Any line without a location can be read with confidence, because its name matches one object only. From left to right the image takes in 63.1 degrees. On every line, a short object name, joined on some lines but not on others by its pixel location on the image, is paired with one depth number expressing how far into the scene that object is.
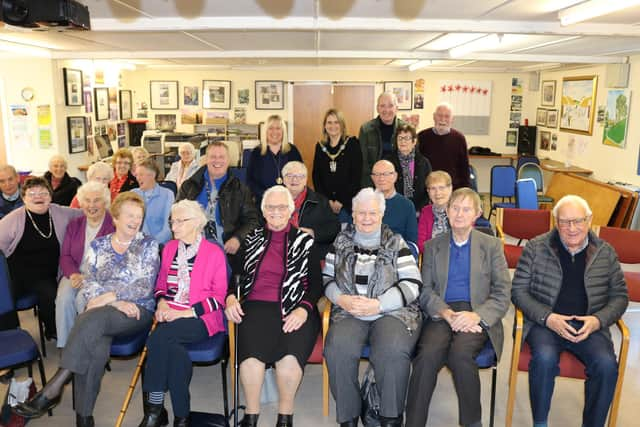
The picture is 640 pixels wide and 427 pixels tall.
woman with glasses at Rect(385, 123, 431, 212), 4.13
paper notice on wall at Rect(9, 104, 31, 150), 6.77
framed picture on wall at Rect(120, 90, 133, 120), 9.07
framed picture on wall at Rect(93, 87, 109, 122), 8.00
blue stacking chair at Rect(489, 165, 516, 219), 7.17
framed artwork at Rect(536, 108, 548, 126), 9.14
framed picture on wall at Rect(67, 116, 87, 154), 7.06
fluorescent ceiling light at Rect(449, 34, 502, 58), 5.27
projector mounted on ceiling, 3.23
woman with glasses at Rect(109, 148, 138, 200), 4.77
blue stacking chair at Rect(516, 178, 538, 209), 5.83
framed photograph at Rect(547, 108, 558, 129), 8.72
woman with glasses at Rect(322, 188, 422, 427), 2.67
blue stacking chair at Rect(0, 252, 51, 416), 2.73
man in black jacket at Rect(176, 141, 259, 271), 3.74
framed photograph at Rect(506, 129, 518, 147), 9.83
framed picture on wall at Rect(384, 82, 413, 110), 9.70
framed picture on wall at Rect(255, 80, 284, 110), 9.71
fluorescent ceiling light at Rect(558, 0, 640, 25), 3.31
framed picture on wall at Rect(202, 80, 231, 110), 9.63
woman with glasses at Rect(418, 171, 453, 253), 3.63
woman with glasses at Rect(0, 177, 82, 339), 3.46
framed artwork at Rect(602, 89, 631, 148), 6.59
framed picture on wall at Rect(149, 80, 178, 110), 9.66
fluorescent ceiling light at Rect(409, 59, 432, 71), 7.85
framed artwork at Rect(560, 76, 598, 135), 7.52
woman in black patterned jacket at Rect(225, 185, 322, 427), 2.75
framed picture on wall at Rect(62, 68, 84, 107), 6.95
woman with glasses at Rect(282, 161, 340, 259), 3.63
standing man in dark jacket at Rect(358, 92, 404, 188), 4.39
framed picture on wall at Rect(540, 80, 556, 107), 8.82
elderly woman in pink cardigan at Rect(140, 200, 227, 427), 2.72
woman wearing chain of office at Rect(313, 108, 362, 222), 4.30
